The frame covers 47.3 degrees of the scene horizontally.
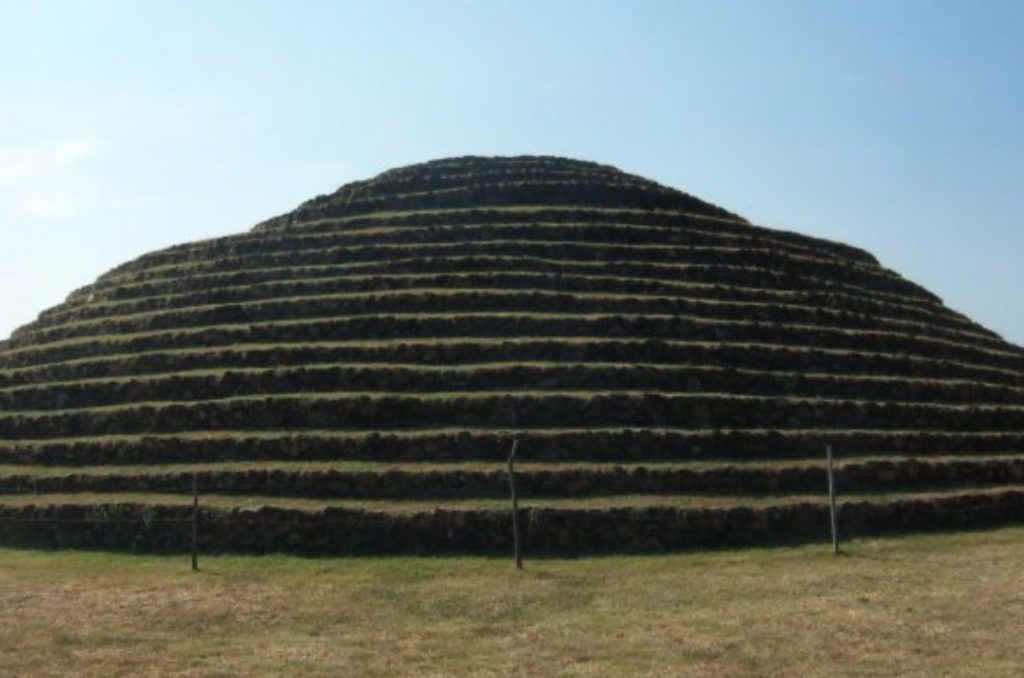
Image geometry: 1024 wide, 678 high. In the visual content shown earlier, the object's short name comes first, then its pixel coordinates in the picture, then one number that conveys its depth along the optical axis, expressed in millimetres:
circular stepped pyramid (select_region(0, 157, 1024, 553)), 19219
